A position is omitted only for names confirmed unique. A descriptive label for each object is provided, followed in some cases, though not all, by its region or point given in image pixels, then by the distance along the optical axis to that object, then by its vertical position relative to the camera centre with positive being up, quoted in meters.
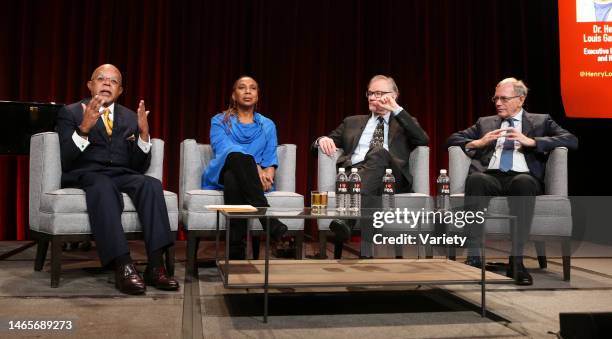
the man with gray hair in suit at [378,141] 3.06 +0.32
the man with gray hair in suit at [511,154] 2.87 +0.23
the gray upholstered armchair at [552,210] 2.85 -0.07
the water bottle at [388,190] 2.81 +0.03
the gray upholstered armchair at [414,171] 3.21 +0.14
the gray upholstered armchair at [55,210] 2.47 -0.07
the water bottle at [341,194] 2.43 +0.01
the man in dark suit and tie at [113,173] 2.41 +0.10
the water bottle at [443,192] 2.58 +0.02
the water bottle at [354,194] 2.46 +0.01
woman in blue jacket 2.84 +0.20
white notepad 2.15 -0.05
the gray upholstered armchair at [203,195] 2.90 +0.00
